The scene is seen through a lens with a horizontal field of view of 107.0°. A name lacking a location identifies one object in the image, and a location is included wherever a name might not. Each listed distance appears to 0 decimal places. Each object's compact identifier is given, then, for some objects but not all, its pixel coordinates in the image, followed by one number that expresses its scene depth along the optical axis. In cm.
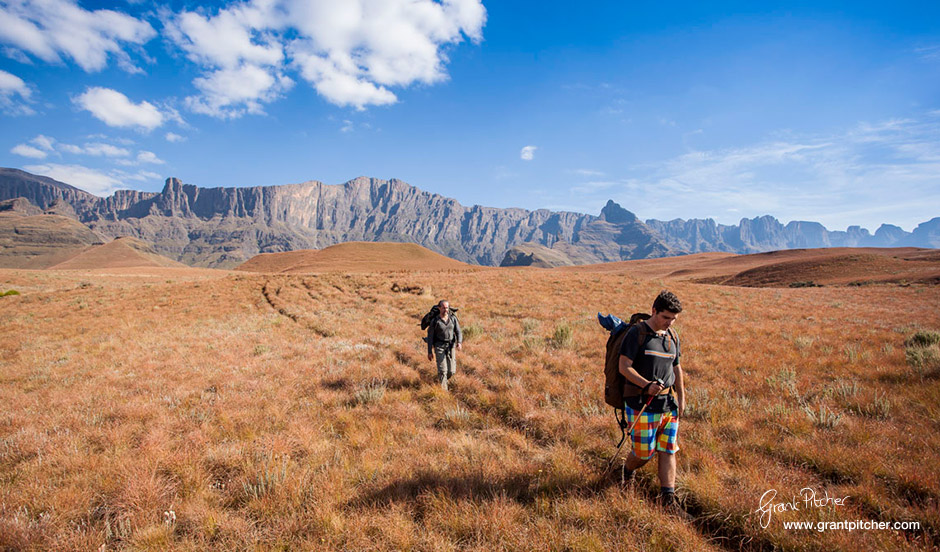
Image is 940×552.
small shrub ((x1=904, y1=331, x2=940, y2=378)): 718
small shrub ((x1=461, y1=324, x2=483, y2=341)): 1308
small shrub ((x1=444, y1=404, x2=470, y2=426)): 640
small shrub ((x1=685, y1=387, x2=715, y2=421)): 611
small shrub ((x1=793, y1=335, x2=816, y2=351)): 1011
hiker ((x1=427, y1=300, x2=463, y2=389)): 840
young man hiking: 396
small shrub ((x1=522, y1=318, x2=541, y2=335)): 1370
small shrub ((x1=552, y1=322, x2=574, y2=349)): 1106
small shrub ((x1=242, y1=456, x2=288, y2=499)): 428
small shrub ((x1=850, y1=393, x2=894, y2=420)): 556
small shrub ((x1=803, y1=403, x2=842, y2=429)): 529
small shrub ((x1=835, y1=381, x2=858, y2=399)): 639
